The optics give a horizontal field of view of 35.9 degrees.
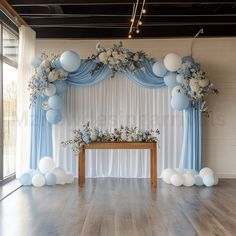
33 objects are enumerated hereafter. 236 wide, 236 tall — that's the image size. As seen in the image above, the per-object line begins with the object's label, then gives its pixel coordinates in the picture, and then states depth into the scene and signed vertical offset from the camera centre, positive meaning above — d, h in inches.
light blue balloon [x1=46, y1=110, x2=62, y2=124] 293.4 +2.5
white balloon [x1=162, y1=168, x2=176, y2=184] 286.9 -43.8
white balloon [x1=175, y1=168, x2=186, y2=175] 288.7 -41.7
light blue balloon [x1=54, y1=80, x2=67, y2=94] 296.0 +27.4
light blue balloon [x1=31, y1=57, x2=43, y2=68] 295.4 +46.4
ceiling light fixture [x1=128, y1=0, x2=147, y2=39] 236.4 +74.4
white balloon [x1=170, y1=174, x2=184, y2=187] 276.2 -46.3
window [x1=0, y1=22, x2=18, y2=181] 285.0 +16.1
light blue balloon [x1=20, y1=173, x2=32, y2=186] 273.4 -45.0
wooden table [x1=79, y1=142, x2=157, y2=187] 279.6 -21.6
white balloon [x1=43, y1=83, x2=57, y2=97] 289.6 +23.2
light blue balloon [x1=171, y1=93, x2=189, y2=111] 292.0 +14.4
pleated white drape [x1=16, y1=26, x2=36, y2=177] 294.5 +14.8
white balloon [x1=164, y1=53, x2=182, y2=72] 290.1 +45.7
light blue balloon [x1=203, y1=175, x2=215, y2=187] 277.1 -46.7
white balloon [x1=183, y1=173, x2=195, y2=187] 277.1 -46.6
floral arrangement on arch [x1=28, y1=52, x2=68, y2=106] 286.8 +33.8
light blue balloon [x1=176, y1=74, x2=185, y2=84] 292.2 +32.8
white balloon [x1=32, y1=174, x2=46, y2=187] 270.7 -45.4
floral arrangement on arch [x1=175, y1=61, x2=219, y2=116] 288.8 +30.1
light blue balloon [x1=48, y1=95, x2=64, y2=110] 291.9 +13.8
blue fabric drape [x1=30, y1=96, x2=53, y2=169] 301.7 -13.2
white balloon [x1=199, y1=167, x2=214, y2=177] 281.3 -41.2
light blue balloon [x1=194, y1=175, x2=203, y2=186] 280.2 -47.8
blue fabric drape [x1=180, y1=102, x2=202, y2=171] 302.4 -18.5
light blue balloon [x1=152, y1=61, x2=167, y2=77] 300.0 +41.3
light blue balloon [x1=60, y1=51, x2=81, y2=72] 287.3 +46.6
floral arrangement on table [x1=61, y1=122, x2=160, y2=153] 283.4 -13.4
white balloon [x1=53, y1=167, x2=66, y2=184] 281.6 -43.3
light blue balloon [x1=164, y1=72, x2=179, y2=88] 298.8 +32.7
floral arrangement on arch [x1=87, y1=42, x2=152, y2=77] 298.5 +50.5
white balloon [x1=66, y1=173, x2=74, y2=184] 286.8 -46.8
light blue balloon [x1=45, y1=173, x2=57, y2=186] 275.7 -45.3
